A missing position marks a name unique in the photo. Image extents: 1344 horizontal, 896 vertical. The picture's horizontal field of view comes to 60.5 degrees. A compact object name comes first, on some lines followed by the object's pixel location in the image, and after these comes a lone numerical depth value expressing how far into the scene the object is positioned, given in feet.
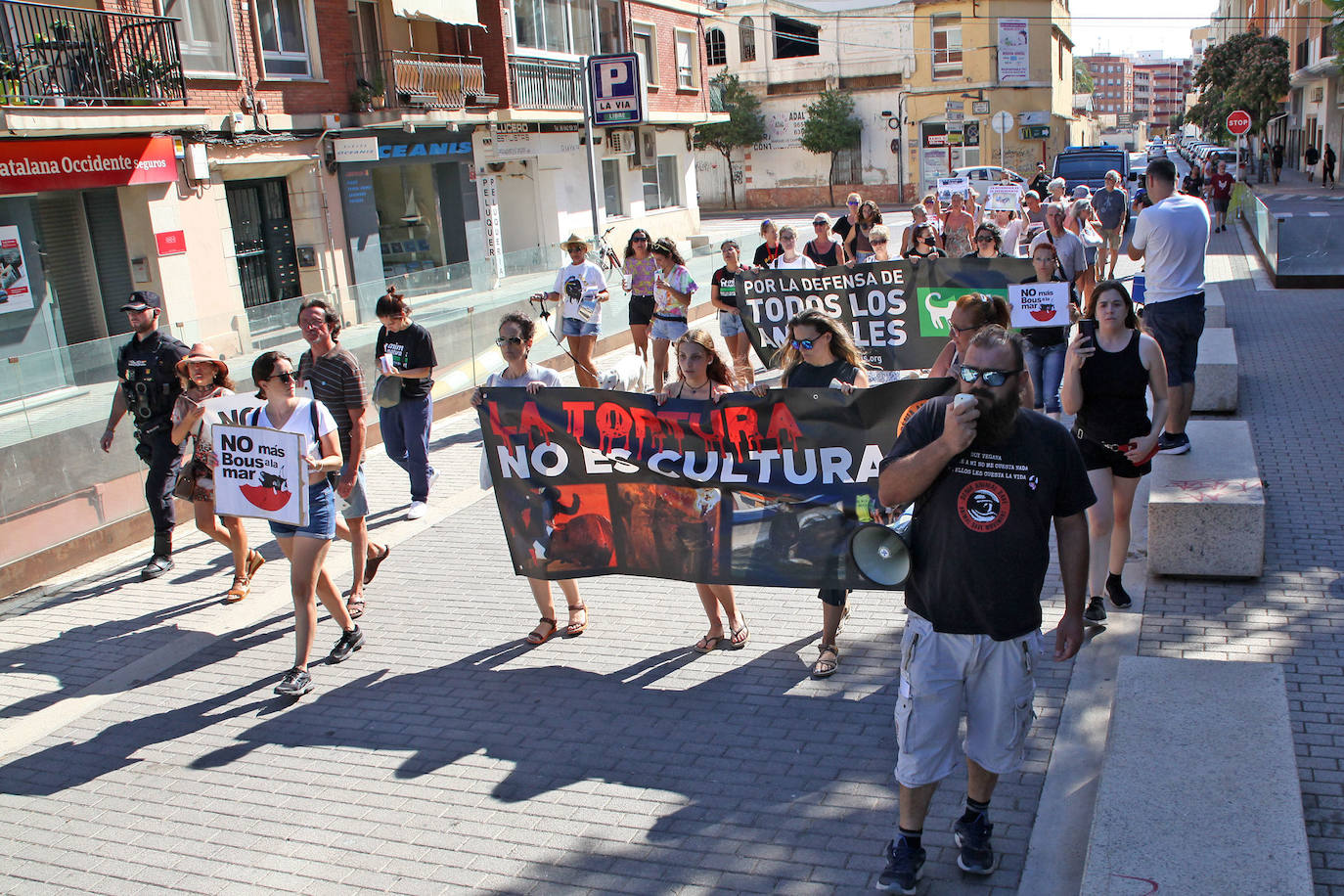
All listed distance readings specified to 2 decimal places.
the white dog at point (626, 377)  23.81
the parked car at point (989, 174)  133.90
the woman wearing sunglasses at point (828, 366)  19.38
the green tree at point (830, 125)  171.12
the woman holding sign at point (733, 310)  38.37
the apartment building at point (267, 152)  52.21
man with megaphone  12.40
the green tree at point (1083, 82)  389.60
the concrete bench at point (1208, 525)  21.52
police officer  25.84
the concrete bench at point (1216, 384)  33.76
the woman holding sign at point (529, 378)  21.44
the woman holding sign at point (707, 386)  19.47
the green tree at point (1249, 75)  179.42
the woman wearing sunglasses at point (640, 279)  39.81
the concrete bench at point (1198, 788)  11.61
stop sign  98.89
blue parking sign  64.35
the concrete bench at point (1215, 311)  44.65
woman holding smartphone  19.57
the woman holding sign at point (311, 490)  19.63
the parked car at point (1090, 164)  121.08
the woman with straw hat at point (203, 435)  24.02
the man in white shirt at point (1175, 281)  27.04
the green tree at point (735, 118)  176.24
